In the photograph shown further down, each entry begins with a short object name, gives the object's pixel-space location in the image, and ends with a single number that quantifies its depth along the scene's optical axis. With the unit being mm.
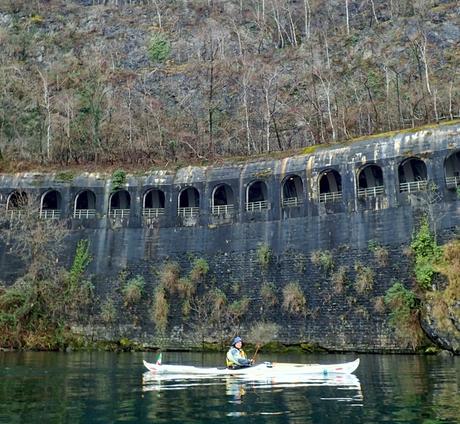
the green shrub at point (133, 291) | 32125
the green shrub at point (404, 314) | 25656
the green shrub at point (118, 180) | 35406
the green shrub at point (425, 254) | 26094
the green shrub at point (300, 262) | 29991
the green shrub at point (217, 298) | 30703
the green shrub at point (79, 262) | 33719
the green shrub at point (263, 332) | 29469
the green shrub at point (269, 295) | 29891
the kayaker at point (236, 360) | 18016
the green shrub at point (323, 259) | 29219
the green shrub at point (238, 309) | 30281
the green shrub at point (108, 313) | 32406
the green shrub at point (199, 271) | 31797
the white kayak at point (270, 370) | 16891
